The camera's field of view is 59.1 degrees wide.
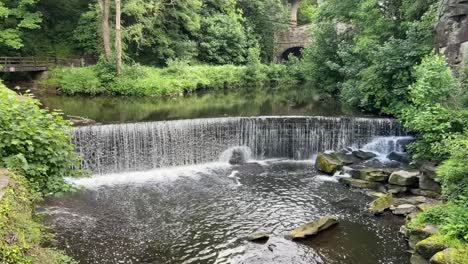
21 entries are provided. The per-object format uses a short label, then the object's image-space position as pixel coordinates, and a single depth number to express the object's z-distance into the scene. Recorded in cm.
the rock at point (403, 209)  1067
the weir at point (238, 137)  1493
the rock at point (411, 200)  1117
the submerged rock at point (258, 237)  936
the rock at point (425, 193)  1143
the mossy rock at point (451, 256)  700
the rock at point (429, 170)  1166
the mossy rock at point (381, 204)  1095
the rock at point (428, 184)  1167
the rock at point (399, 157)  1473
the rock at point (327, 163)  1422
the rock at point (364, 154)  1531
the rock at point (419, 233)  858
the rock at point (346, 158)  1471
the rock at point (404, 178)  1210
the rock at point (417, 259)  811
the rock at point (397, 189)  1208
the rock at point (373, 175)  1295
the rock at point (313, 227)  950
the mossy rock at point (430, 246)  775
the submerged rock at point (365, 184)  1277
